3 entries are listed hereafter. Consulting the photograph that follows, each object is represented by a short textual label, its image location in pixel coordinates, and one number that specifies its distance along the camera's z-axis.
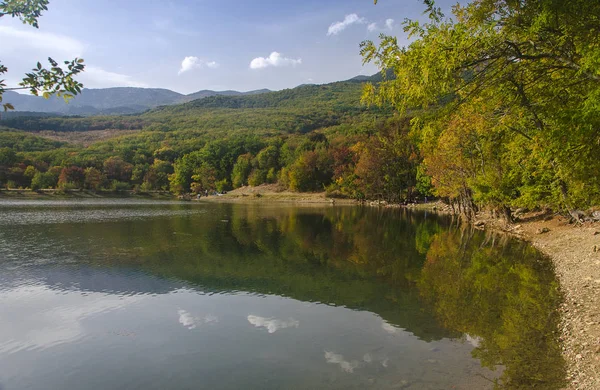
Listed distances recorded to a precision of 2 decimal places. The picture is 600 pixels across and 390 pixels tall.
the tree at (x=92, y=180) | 114.88
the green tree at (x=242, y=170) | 124.88
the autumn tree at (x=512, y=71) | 7.24
